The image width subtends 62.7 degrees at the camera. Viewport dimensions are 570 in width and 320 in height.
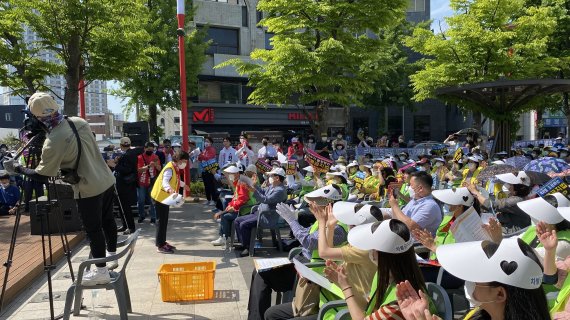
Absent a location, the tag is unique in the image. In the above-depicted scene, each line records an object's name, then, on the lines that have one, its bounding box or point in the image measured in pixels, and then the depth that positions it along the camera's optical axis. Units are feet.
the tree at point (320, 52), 48.60
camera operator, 13.92
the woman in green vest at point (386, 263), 8.90
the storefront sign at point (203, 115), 104.73
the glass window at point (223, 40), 106.32
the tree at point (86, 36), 34.94
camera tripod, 14.60
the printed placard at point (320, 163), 32.45
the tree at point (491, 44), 63.16
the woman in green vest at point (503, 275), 6.17
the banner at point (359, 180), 30.94
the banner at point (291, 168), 35.88
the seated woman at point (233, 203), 26.21
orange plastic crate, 17.51
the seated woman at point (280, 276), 14.57
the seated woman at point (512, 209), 19.80
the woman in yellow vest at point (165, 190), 24.70
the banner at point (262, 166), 34.06
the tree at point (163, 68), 76.33
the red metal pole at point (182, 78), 46.39
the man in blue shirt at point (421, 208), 16.90
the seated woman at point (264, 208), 24.31
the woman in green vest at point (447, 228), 13.74
